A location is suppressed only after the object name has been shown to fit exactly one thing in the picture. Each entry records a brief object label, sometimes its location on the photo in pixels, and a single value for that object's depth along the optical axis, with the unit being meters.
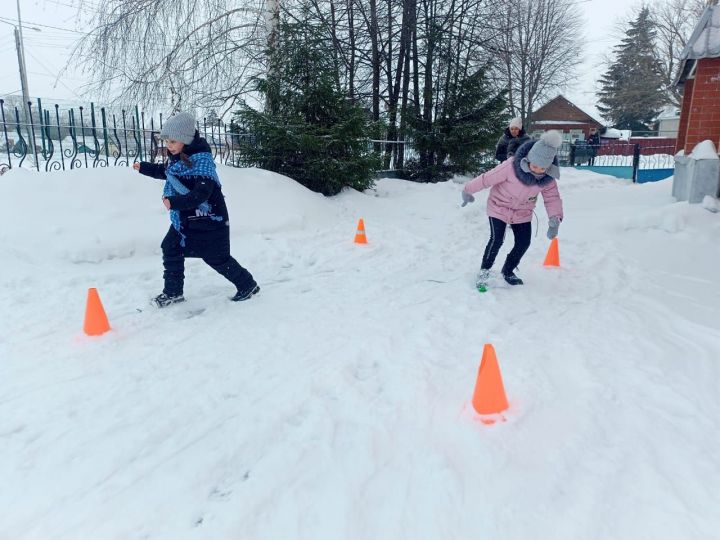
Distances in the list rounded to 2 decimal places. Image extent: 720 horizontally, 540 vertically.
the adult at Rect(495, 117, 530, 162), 7.52
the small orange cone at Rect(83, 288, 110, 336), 3.82
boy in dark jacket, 4.12
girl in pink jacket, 4.54
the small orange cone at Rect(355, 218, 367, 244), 7.01
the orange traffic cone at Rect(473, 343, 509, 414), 2.73
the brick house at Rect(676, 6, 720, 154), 8.38
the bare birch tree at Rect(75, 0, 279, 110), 10.41
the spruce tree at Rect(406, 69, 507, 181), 13.22
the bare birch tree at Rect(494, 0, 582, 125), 29.94
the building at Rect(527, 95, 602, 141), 47.81
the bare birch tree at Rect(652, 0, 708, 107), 36.50
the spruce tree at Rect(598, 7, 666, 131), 39.69
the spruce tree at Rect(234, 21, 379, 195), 9.19
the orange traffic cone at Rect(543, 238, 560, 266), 5.92
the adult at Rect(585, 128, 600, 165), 22.31
